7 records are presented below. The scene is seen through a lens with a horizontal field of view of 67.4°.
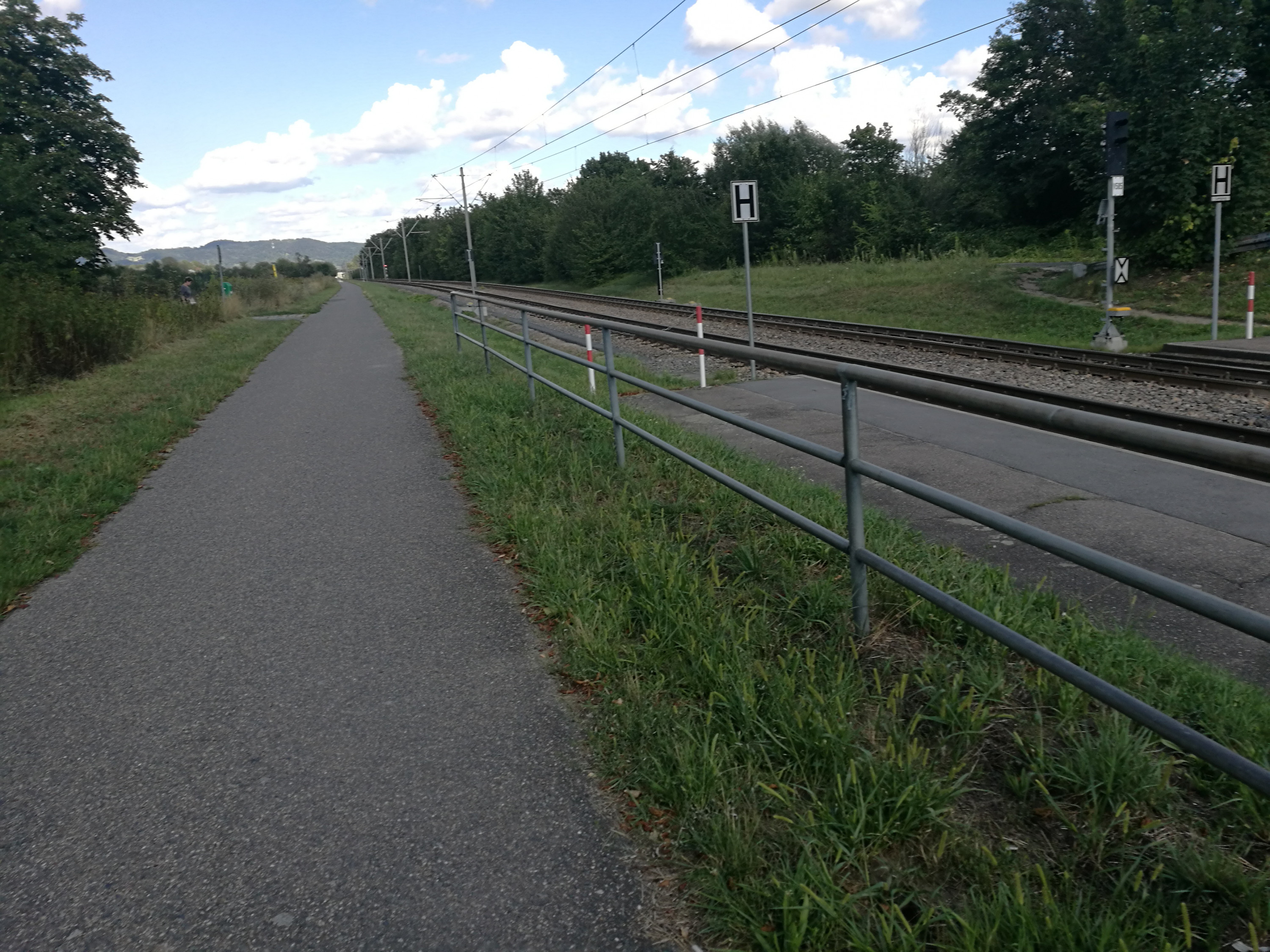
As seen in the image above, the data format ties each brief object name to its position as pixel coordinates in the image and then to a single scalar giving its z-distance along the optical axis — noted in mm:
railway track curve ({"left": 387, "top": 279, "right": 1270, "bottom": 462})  9078
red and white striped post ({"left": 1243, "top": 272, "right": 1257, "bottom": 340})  15702
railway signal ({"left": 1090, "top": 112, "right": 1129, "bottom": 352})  15125
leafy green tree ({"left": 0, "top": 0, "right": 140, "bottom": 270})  34156
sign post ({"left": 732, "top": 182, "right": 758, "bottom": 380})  13492
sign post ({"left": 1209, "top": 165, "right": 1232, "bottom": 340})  16094
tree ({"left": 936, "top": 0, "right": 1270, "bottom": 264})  20125
